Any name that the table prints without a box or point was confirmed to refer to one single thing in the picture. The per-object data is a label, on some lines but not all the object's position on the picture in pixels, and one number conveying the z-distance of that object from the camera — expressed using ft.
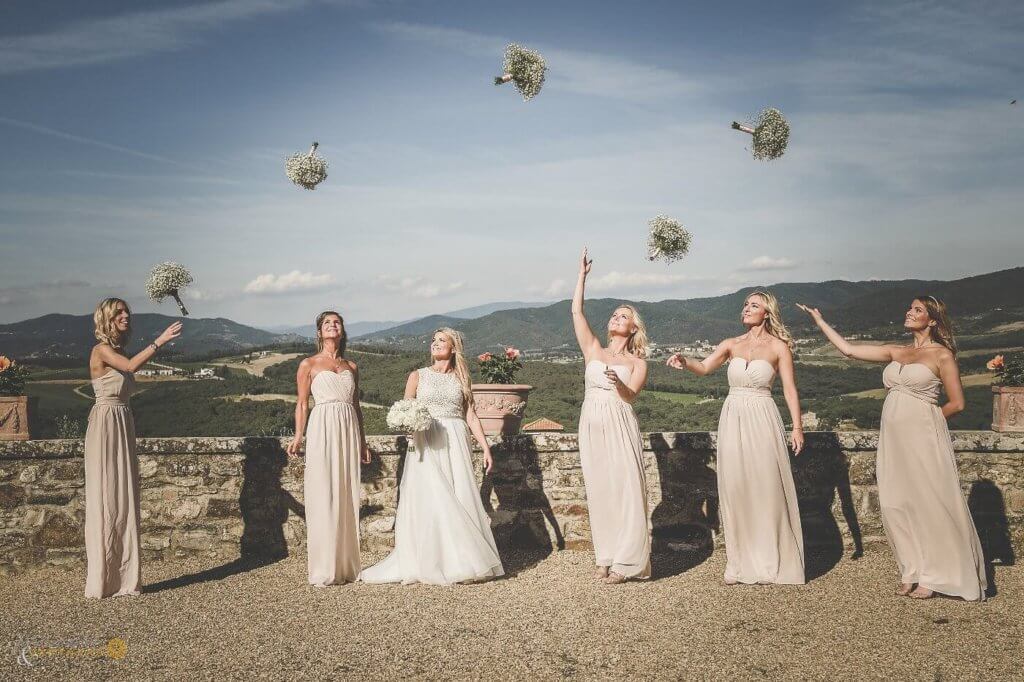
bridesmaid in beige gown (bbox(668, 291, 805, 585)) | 19.57
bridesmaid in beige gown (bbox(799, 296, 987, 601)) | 18.31
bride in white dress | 20.16
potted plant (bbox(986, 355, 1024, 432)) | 23.84
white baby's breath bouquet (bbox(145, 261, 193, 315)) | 20.77
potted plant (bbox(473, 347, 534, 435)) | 25.46
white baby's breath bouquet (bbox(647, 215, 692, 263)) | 21.08
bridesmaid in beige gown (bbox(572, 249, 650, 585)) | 19.97
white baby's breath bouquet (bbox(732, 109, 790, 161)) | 17.74
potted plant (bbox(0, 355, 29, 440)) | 23.77
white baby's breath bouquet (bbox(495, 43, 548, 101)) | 17.38
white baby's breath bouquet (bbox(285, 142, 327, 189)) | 19.26
